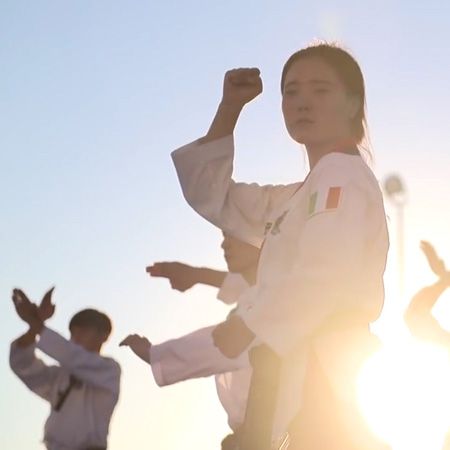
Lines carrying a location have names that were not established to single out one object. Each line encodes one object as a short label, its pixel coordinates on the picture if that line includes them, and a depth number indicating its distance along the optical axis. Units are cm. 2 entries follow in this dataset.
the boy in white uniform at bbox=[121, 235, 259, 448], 834
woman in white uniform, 724
